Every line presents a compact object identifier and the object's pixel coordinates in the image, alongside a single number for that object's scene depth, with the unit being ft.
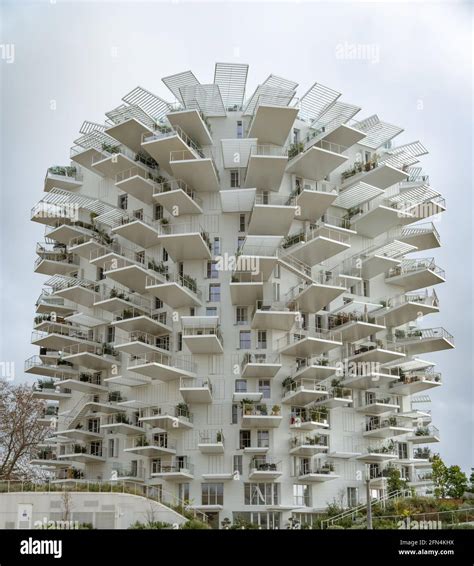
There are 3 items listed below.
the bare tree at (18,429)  216.33
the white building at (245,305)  188.24
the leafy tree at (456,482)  187.83
